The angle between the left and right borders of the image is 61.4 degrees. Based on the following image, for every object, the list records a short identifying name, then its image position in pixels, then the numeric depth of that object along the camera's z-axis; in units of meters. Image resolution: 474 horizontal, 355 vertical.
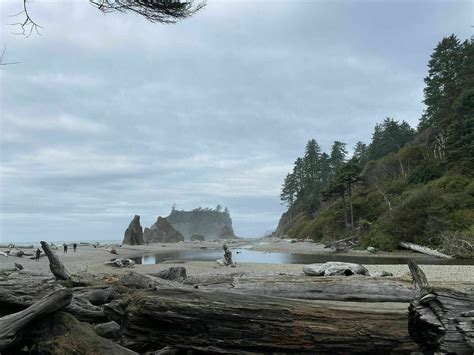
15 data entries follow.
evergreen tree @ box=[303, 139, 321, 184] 102.38
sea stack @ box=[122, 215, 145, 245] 78.25
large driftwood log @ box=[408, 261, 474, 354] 2.97
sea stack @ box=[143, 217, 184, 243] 122.06
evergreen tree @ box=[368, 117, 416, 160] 82.12
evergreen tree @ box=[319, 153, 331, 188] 98.22
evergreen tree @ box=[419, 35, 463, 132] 56.22
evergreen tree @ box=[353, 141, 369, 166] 97.51
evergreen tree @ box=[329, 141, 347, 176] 100.00
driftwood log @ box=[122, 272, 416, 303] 5.15
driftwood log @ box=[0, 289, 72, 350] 3.23
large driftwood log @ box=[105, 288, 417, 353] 3.46
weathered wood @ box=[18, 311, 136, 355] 3.30
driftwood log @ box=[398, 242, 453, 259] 27.86
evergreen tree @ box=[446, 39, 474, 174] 40.18
